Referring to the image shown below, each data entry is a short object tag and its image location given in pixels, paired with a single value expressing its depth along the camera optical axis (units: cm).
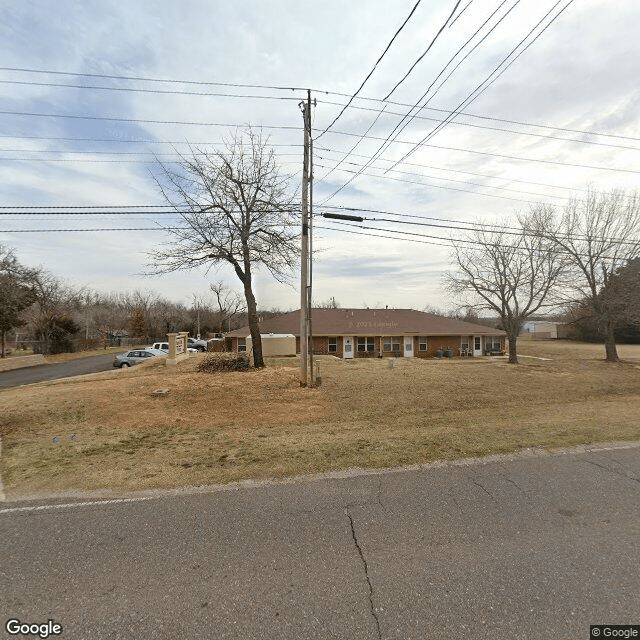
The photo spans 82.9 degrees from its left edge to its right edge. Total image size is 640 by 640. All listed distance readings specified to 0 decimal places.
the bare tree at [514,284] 2284
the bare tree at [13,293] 2792
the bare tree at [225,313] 6825
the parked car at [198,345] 4019
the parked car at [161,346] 3148
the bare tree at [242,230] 1518
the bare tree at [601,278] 2211
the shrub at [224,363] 1575
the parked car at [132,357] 2595
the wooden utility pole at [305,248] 1180
